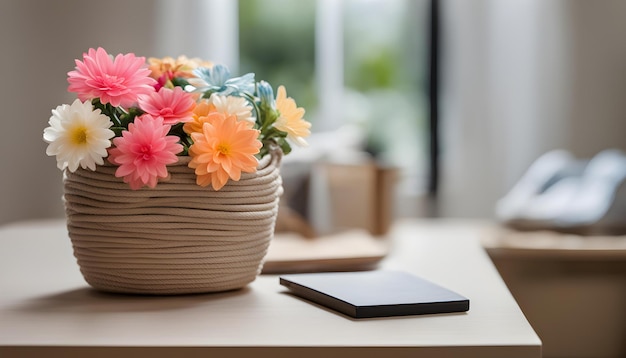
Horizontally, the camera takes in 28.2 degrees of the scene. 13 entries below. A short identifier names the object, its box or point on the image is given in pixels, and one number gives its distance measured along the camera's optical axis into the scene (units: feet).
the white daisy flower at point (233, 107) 3.79
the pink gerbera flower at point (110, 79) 3.75
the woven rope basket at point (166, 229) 3.75
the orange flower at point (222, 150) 3.71
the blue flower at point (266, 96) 3.99
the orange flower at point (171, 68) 4.05
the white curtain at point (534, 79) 12.69
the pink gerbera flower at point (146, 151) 3.67
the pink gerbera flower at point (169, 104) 3.76
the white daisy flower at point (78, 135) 3.67
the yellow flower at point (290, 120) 4.00
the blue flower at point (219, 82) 3.89
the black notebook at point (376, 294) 3.54
